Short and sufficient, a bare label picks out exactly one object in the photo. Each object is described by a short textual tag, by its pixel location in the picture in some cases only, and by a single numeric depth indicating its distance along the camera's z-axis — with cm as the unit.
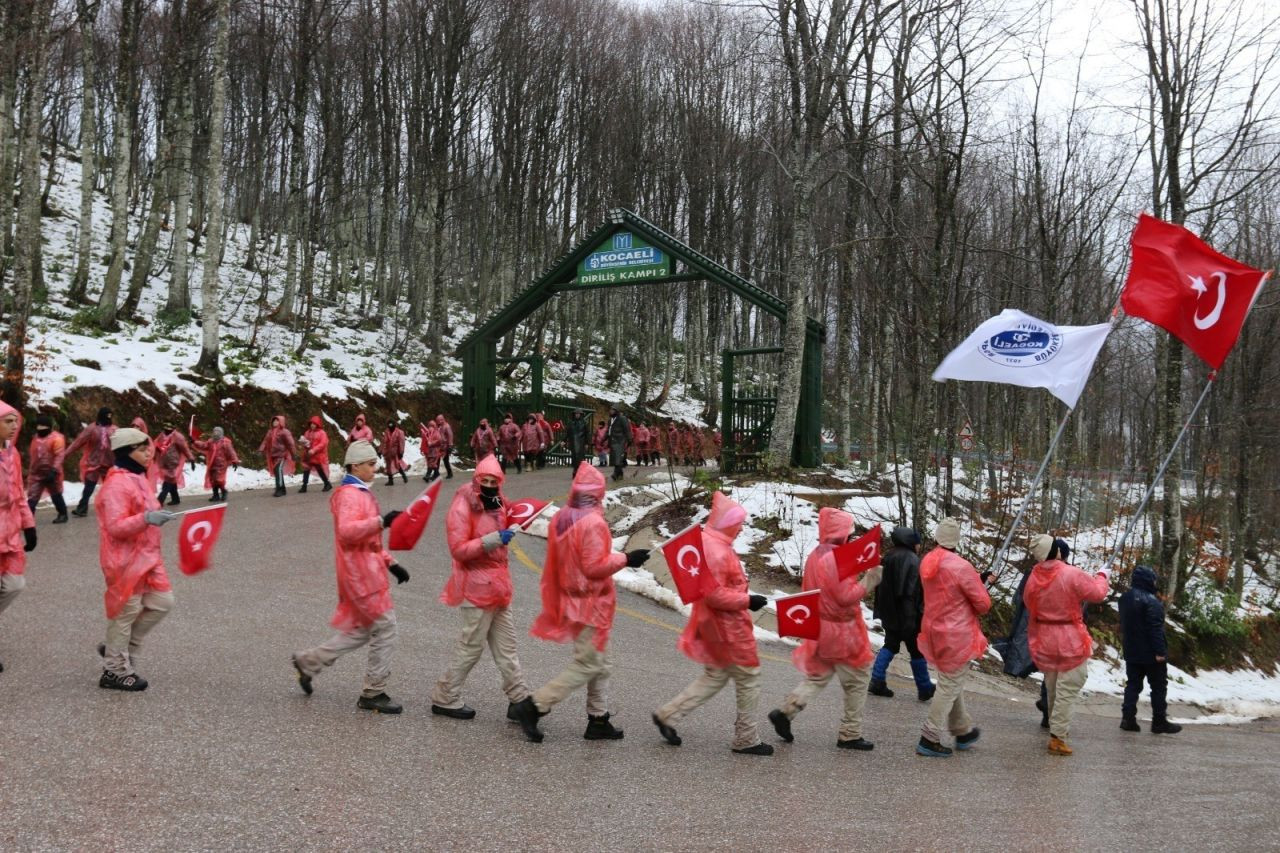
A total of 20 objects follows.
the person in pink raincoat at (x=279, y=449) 1822
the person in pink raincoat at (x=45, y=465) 1316
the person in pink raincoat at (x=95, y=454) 1377
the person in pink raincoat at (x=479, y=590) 624
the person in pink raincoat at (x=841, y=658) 652
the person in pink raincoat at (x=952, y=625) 674
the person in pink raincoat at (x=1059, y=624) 721
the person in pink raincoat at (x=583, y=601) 602
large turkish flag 948
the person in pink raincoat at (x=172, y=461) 1552
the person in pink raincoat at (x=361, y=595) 619
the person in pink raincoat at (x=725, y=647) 612
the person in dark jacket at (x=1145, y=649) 881
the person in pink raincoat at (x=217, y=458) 1670
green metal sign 2162
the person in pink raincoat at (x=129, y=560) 617
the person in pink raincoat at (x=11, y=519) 674
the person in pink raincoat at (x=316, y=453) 1916
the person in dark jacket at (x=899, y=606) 891
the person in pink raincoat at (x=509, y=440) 2495
